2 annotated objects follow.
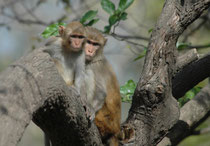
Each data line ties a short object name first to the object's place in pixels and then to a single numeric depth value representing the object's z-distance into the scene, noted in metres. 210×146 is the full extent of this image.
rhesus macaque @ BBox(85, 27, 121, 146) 9.54
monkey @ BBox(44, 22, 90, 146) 9.77
